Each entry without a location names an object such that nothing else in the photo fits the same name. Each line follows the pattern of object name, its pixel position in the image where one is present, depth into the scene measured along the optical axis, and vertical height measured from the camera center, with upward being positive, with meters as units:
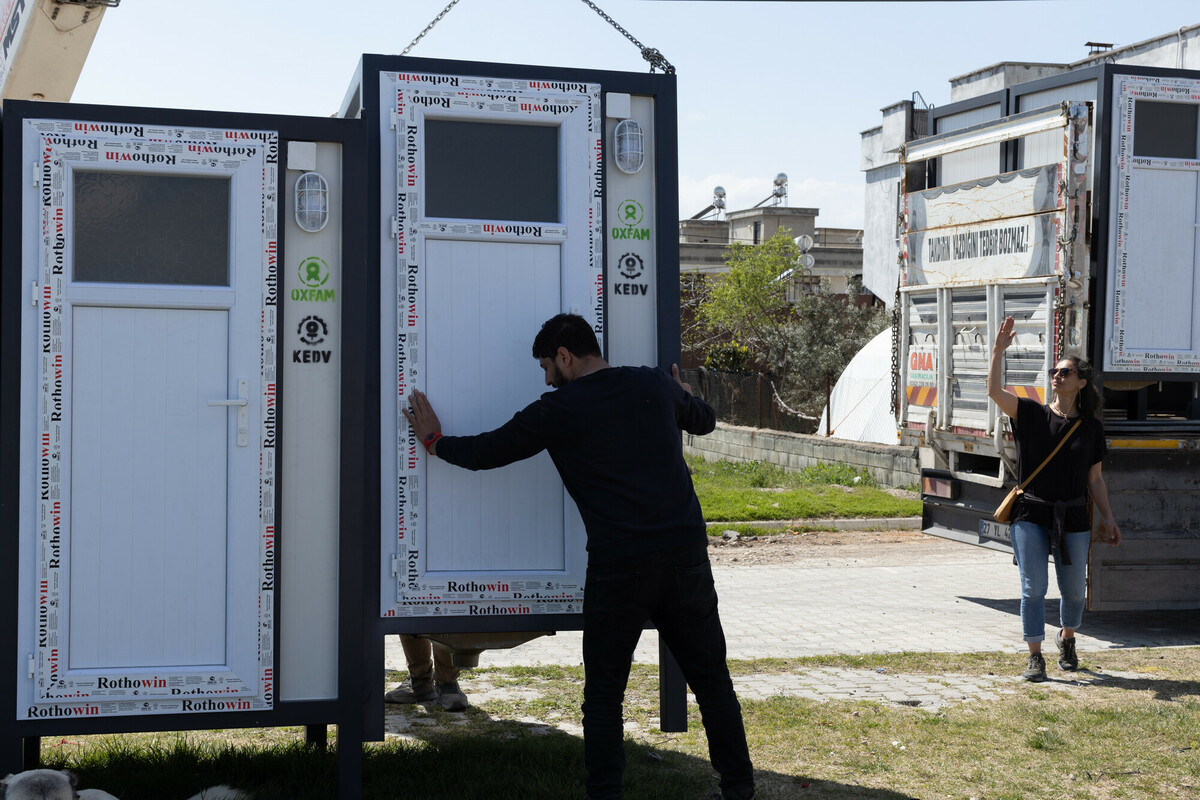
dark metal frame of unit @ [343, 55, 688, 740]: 4.63 +0.40
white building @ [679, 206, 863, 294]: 42.47 +5.21
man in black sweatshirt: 4.27 -0.60
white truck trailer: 8.00 +0.75
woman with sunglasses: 6.92 -0.63
